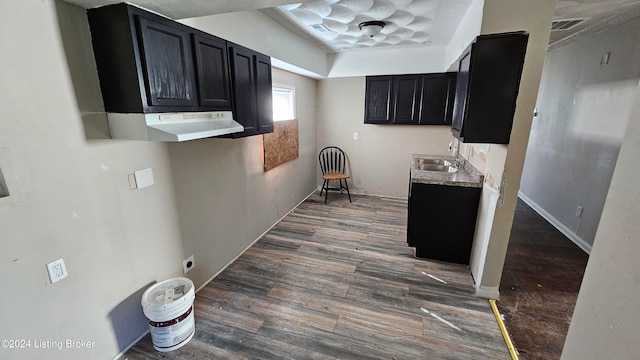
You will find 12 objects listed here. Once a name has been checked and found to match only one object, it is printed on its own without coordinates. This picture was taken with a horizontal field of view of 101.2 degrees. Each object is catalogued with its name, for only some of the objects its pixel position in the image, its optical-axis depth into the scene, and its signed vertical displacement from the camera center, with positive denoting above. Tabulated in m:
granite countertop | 2.52 -0.62
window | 3.75 +0.16
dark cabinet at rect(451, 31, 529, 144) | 1.87 +0.22
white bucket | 1.74 -1.31
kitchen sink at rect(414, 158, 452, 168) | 3.67 -0.64
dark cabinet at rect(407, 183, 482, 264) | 2.57 -1.05
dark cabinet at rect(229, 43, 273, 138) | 2.12 +0.20
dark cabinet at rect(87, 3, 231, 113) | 1.38 +0.29
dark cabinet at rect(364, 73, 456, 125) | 4.11 +0.25
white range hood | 1.46 -0.08
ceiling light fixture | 2.94 +0.97
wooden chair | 5.11 -0.93
